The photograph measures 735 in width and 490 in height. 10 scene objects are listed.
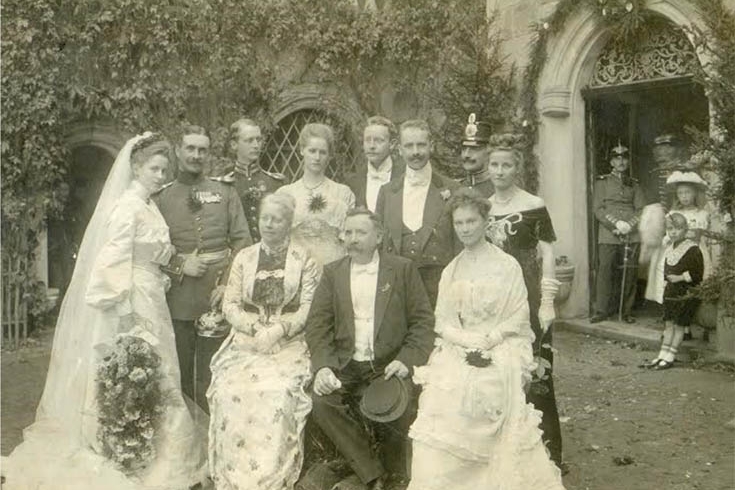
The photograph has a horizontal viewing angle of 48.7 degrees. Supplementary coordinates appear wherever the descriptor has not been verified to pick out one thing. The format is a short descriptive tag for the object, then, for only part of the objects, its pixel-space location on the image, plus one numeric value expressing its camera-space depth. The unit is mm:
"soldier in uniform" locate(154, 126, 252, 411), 4875
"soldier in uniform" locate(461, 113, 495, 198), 5027
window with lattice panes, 10500
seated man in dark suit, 4141
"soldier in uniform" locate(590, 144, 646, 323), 9172
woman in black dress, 4383
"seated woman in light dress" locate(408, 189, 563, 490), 3781
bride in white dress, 4320
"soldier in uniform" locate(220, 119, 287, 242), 5242
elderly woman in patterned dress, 4016
